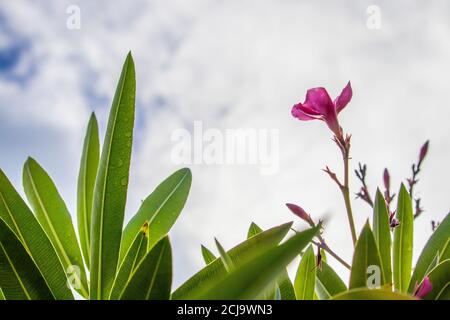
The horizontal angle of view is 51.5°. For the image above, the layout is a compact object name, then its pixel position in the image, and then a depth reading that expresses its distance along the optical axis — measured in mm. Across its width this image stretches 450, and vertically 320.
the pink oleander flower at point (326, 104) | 748
